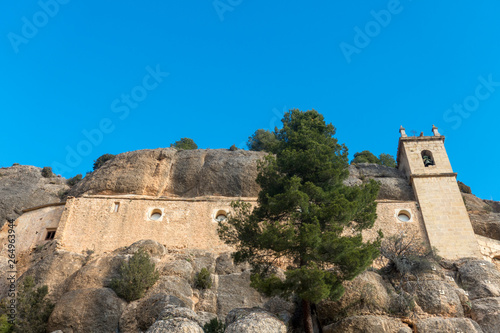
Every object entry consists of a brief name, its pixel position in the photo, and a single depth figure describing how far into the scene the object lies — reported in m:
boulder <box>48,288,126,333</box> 17.89
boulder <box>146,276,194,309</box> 19.67
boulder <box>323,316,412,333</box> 16.02
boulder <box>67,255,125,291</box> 20.34
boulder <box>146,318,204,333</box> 13.47
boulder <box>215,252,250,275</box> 22.80
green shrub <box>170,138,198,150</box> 48.10
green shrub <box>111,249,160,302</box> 19.52
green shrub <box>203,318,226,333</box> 15.82
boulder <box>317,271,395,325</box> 17.14
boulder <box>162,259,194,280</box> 21.45
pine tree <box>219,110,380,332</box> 15.57
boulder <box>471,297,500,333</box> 17.36
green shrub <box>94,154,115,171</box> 50.66
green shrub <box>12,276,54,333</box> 18.05
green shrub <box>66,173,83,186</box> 38.34
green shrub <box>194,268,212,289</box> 20.98
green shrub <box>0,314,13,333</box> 17.94
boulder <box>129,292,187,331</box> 17.80
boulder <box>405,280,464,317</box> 17.80
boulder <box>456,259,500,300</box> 19.38
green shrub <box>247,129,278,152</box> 46.74
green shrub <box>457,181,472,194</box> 35.19
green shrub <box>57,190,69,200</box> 34.19
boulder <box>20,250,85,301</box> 21.12
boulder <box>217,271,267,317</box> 20.27
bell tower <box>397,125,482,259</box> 25.83
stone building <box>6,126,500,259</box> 26.08
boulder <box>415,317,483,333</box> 15.98
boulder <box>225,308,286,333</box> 13.81
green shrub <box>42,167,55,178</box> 38.69
